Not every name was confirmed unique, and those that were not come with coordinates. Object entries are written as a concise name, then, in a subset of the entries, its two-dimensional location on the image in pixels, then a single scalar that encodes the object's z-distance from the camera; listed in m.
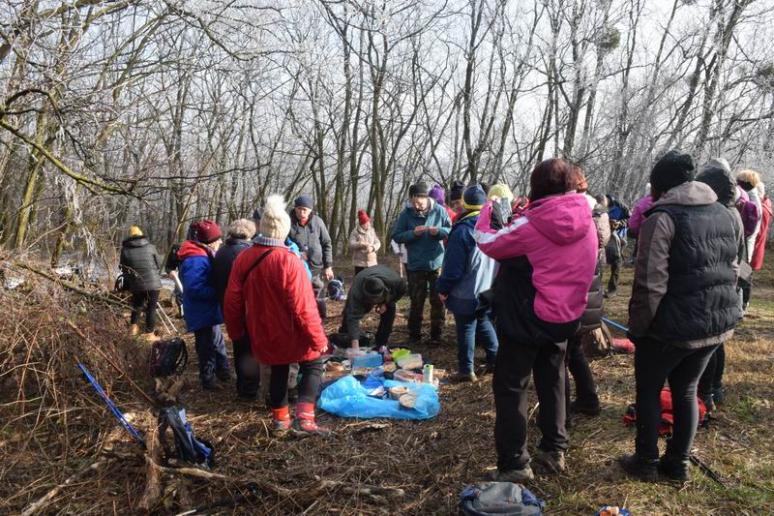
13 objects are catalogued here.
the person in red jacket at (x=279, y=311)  3.28
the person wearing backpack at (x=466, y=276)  4.16
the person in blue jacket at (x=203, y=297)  4.19
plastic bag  3.72
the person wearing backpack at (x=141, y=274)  6.06
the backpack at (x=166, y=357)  4.41
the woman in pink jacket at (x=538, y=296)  2.44
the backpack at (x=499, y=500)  2.15
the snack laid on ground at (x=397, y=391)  3.95
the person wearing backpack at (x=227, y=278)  4.06
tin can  4.29
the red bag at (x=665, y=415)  2.99
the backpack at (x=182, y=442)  2.81
